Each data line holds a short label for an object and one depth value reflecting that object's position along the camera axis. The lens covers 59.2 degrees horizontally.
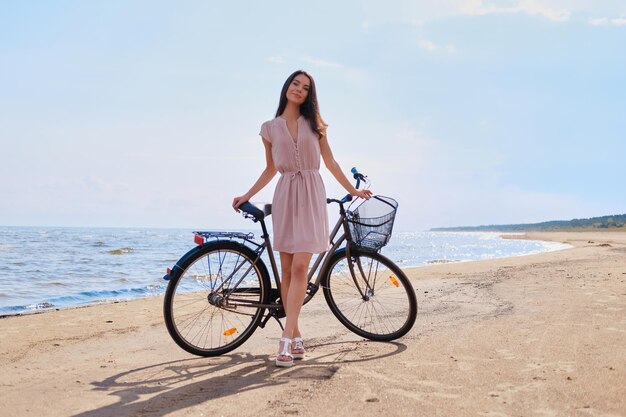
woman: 3.98
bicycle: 4.16
